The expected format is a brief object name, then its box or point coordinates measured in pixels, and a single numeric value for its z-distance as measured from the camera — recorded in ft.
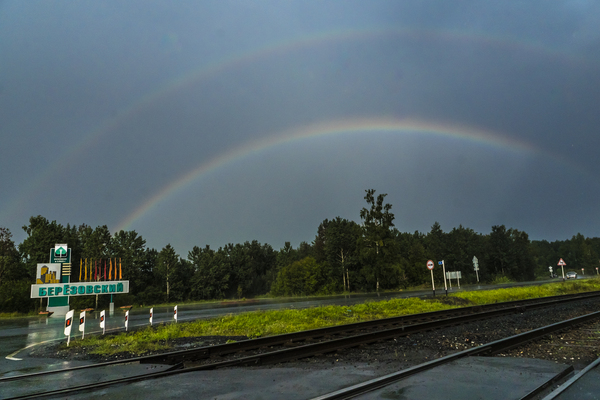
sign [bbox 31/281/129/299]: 106.63
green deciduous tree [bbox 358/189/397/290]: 174.19
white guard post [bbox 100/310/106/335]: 56.21
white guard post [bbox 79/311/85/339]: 50.29
